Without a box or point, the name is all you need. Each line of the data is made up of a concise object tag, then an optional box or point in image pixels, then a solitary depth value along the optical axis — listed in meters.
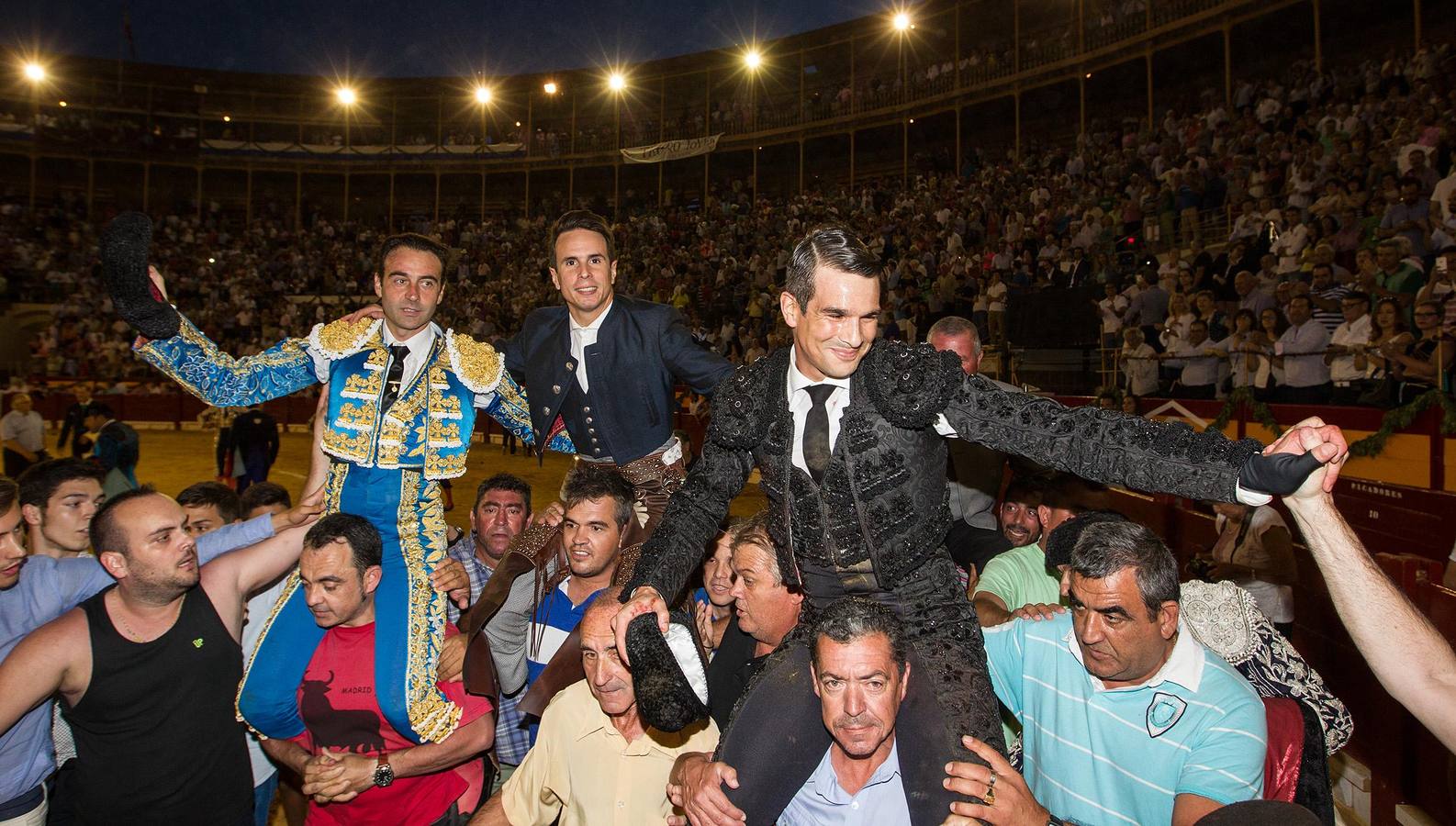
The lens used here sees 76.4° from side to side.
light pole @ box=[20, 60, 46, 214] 28.47
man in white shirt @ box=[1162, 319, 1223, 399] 8.30
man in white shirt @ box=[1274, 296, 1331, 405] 6.93
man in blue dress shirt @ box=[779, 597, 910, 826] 2.10
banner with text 25.66
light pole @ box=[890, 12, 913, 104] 22.48
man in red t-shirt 2.99
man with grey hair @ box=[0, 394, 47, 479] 9.64
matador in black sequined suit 2.02
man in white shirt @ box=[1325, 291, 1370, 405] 6.60
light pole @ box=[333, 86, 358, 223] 30.16
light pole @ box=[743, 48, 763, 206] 25.34
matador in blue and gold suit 3.06
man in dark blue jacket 3.25
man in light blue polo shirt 2.27
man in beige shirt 2.61
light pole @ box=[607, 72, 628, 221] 27.80
